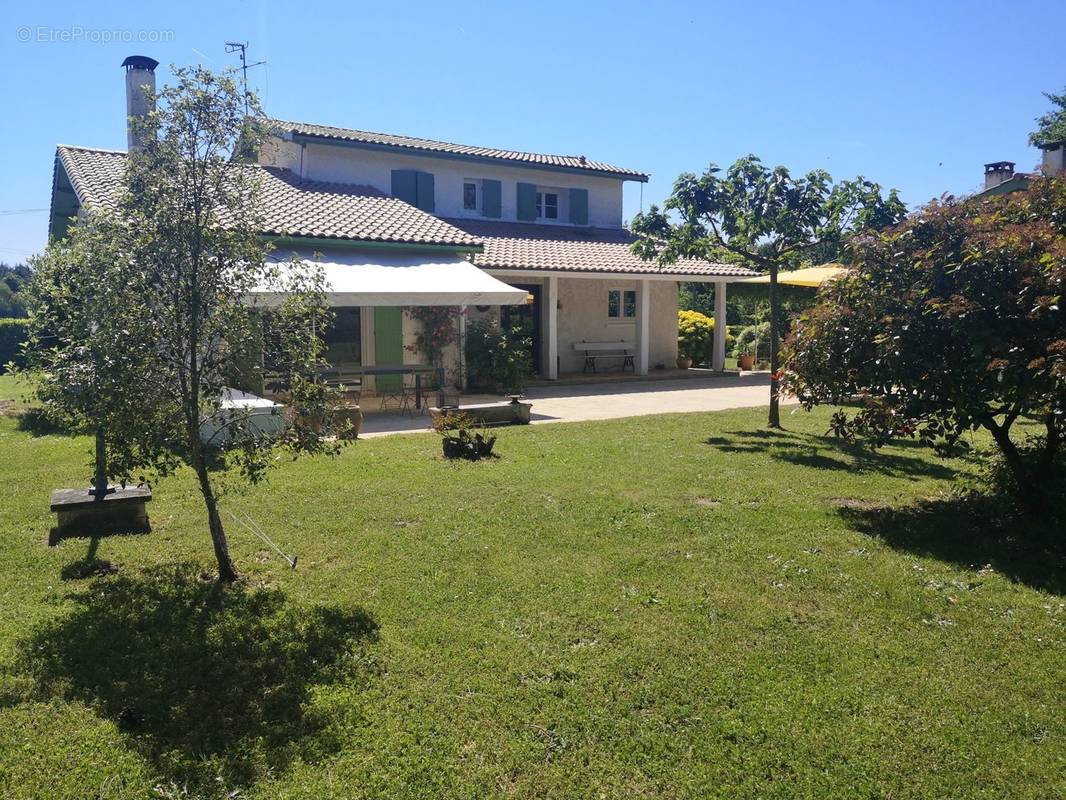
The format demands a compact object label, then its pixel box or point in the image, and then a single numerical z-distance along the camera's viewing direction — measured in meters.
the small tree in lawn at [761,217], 14.38
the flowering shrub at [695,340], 28.86
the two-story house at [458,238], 18.31
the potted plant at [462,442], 11.91
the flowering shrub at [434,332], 20.62
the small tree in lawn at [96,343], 5.89
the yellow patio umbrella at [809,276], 20.83
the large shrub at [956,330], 7.08
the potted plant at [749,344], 29.56
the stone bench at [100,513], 7.80
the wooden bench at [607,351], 26.03
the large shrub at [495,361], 20.53
